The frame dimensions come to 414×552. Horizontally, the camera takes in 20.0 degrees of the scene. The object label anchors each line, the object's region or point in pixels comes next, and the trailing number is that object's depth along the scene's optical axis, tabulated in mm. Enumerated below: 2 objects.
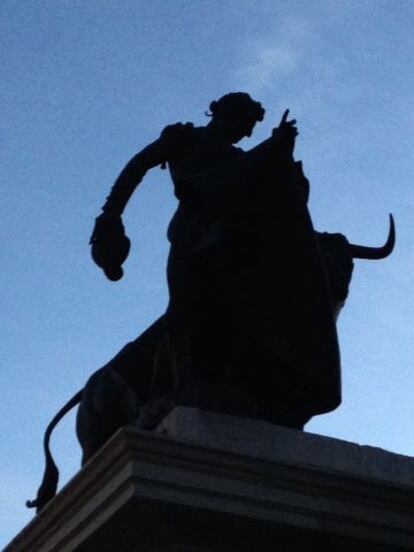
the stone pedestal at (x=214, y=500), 4977
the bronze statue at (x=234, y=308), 6141
